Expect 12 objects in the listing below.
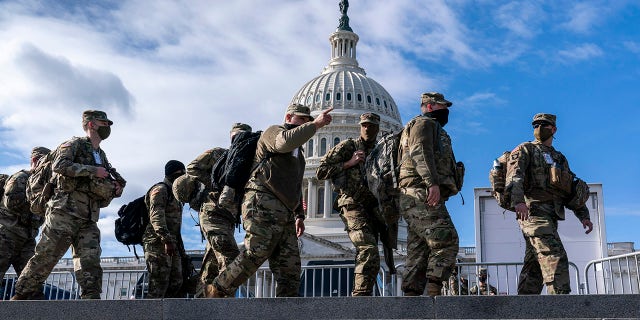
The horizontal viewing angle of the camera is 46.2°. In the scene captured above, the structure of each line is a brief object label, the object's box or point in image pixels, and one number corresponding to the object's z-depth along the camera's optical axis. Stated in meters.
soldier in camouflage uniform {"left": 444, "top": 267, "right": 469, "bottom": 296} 11.68
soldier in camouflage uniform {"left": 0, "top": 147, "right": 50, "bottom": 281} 9.45
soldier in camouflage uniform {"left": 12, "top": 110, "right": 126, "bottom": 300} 7.23
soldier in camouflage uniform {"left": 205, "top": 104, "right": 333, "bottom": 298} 6.35
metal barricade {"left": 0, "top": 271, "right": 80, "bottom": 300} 11.48
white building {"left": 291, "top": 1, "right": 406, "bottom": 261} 87.12
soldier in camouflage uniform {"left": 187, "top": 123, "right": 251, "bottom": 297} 7.93
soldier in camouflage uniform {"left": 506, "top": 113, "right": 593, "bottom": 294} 7.05
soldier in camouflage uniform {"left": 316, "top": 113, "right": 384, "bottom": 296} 7.48
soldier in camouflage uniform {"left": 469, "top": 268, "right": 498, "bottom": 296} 11.80
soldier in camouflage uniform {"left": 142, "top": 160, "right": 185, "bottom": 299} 9.03
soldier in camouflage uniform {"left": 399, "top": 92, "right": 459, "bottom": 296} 6.37
